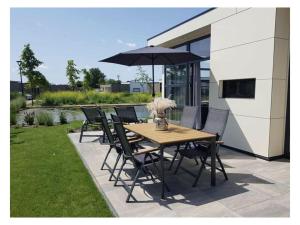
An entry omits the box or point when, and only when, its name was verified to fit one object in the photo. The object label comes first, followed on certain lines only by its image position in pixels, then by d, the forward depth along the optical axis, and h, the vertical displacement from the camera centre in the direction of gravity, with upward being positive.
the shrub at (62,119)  10.41 -0.91
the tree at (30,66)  19.81 +2.79
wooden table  3.34 -0.58
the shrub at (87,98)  19.88 +0.10
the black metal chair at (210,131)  3.80 -0.57
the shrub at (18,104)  11.28 -0.33
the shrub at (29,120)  10.01 -0.93
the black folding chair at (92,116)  6.96 -0.52
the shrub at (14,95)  15.99 +0.24
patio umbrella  5.39 +1.13
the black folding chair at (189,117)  5.12 -0.39
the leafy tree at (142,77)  29.50 +2.87
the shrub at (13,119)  9.92 -0.89
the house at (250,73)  4.72 +0.62
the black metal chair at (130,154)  3.38 -0.82
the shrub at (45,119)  9.97 -0.90
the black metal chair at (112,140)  4.09 -0.75
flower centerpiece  4.15 -0.18
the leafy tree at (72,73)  29.08 +3.26
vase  4.28 -0.41
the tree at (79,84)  30.56 +1.97
